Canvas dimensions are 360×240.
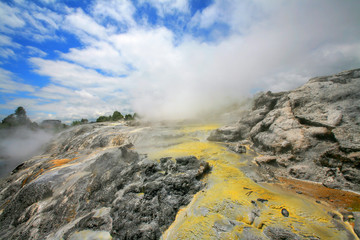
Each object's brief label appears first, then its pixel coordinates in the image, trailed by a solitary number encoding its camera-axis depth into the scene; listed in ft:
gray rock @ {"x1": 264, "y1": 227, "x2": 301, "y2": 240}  14.19
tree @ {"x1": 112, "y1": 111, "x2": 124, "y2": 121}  197.88
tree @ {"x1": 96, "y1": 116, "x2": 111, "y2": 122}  193.04
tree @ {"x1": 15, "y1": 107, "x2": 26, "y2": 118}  149.28
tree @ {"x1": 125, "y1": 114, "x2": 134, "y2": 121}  194.98
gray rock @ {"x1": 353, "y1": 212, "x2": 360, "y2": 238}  14.07
